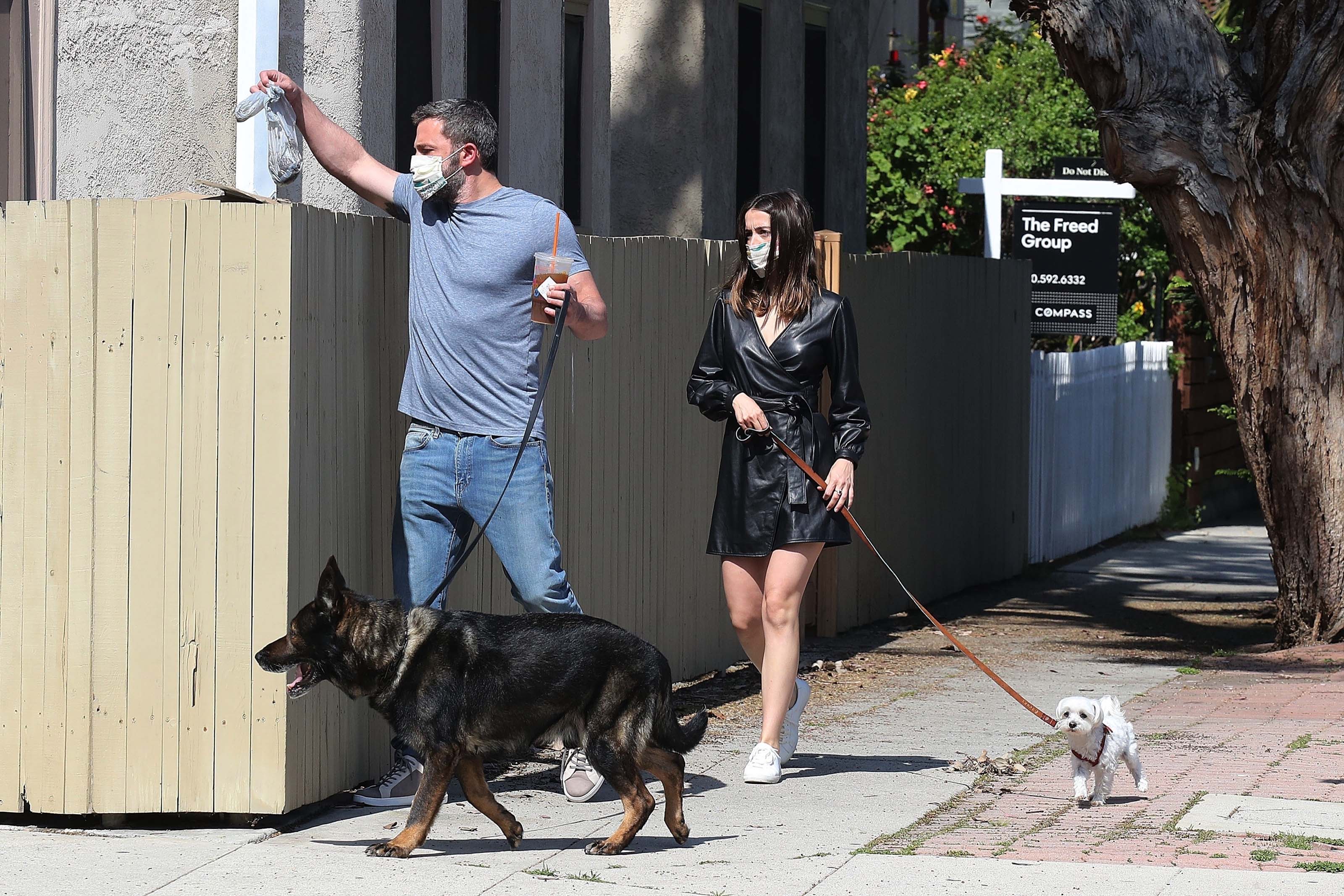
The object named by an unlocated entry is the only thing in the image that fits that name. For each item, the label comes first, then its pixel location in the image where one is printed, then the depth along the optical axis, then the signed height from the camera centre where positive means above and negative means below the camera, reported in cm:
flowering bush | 4331 +274
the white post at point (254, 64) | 1791 +149
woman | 1368 -15
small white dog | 1242 -116
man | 1215 +8
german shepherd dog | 1083 -89
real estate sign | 3331 +109
